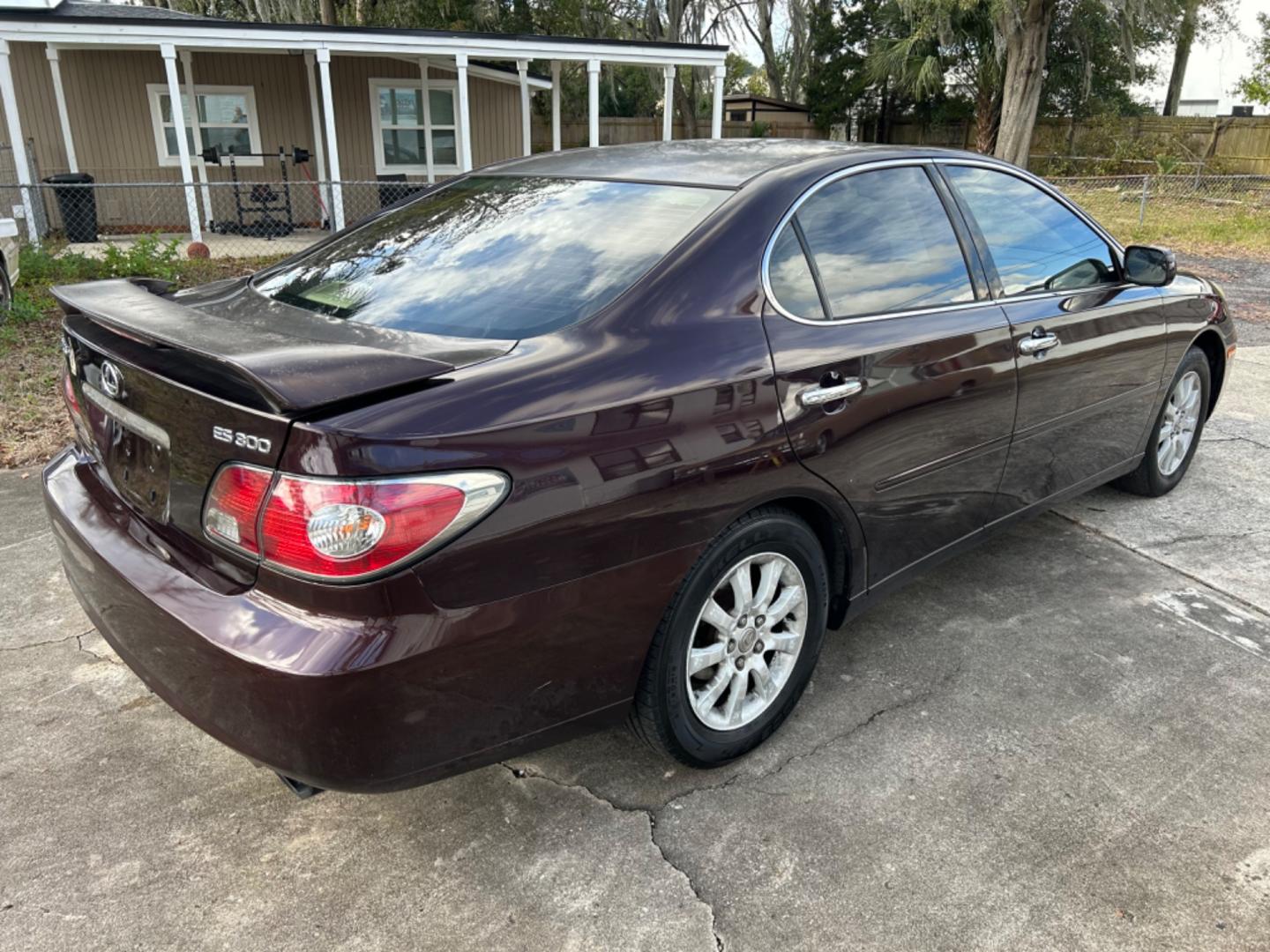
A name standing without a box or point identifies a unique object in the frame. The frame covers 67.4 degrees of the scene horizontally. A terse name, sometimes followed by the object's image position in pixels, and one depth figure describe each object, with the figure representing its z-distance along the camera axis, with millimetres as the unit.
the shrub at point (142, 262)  9102
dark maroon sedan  1885
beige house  13281
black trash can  13617
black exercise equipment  14820
